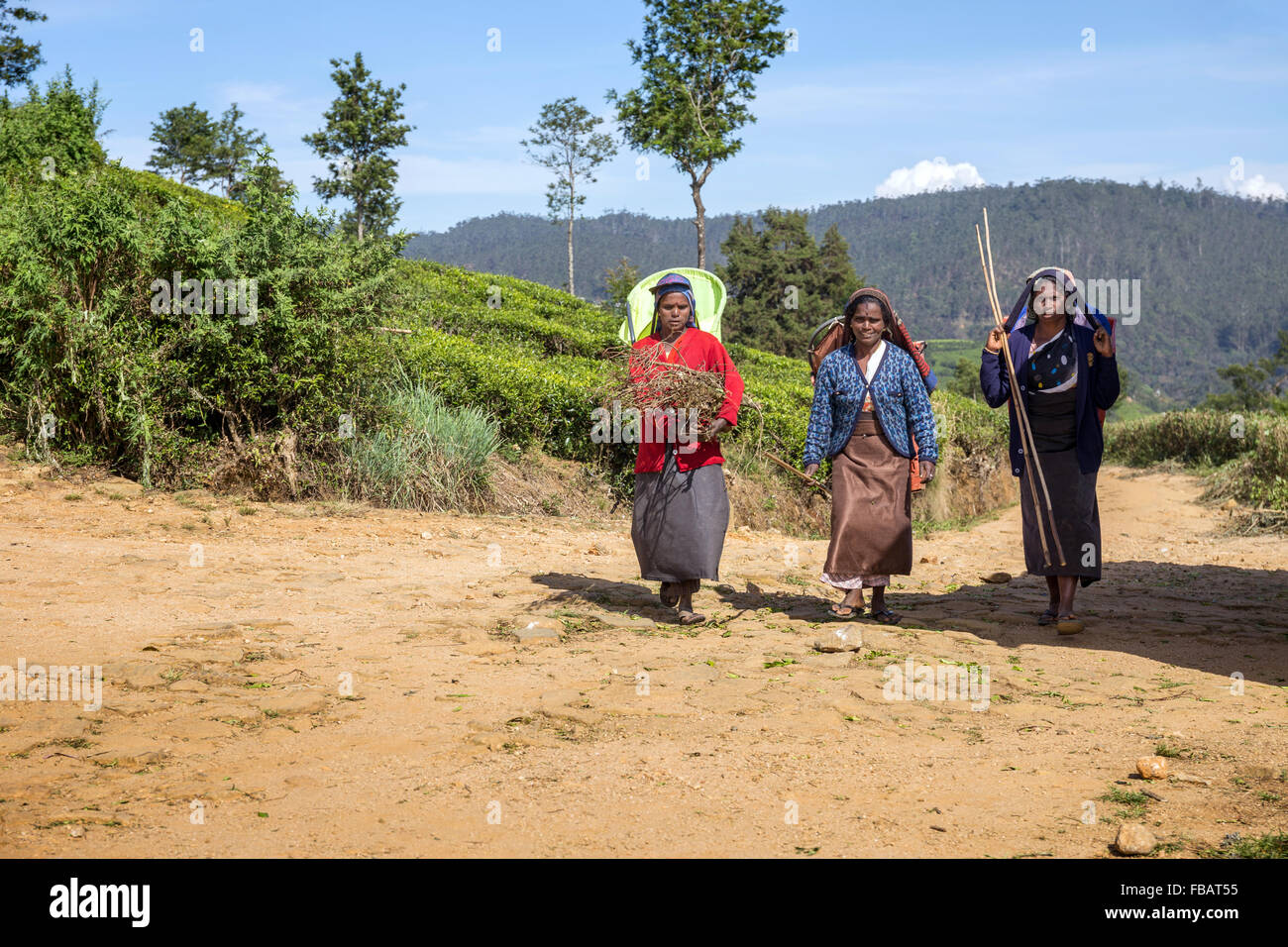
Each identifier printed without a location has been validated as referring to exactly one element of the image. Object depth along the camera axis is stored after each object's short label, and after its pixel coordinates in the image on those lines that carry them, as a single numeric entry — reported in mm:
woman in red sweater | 6090
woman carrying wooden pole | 6125
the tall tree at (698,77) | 23234
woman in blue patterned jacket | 6164
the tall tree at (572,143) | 48625
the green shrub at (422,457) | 9031
